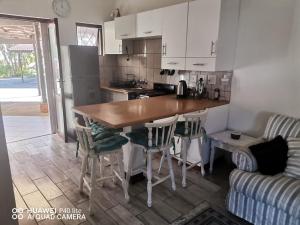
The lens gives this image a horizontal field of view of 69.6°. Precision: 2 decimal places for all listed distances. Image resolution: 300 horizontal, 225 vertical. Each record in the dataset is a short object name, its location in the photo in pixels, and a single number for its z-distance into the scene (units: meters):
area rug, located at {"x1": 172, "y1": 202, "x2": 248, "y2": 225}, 1.94
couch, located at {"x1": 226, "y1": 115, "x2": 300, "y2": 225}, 1.62
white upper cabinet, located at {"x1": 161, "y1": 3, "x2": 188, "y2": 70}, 2.79
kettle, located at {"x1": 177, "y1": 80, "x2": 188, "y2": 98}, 3.01
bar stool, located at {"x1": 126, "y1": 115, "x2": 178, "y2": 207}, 1.98
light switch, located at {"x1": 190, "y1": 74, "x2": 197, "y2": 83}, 3.21
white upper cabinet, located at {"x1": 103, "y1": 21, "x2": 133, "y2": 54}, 3.96
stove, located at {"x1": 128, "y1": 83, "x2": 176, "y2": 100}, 3.52
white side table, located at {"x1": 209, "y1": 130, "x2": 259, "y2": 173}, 2.48
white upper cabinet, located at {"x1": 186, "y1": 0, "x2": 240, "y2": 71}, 2.45
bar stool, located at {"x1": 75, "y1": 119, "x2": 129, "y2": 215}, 1.88
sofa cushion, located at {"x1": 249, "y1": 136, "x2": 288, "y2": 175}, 1.91
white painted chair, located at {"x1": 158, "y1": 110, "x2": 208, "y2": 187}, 2.23
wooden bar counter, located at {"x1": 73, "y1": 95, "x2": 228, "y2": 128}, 1.96
